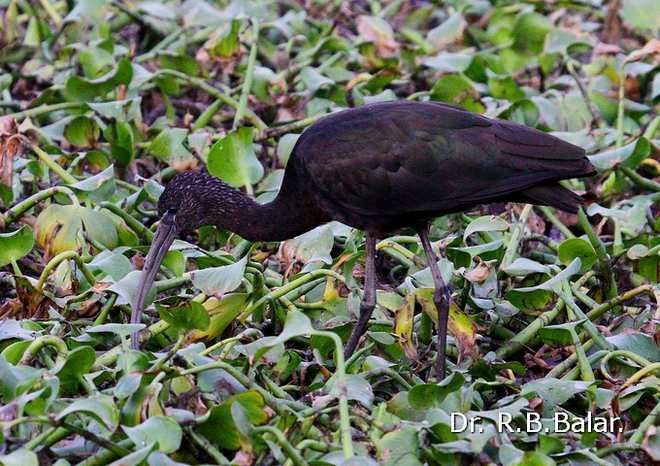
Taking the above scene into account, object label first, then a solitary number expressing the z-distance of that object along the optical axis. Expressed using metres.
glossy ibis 11.41
